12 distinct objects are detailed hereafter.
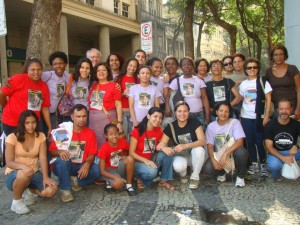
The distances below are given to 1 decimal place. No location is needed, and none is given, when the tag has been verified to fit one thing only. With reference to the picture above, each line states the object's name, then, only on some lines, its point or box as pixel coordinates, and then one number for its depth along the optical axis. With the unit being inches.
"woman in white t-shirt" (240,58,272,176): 203.0
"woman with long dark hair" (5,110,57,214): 156.1
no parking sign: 334.3
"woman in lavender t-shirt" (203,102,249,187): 189.5
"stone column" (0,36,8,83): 574.9
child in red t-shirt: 181.8
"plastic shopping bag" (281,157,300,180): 185.2
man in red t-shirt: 172.2
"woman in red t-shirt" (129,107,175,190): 185.3
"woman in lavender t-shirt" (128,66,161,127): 203.6
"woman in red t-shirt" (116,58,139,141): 212.7
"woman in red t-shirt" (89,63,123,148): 199.6
